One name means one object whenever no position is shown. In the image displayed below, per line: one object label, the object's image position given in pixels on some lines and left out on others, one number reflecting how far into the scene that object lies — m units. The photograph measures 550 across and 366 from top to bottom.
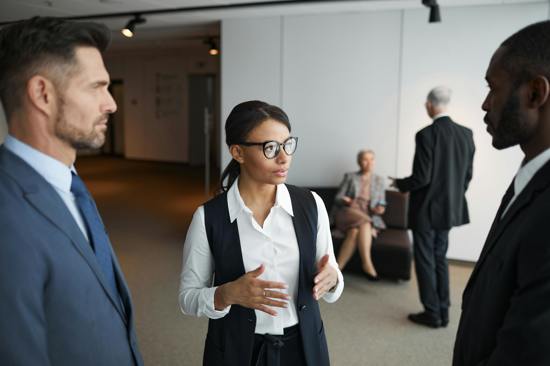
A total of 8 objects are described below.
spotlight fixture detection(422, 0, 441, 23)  4.35
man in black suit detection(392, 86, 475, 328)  3.59
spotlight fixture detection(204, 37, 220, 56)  7.76
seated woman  4.63
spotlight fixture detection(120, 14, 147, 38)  5.96
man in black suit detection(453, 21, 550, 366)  0.88
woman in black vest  1.47
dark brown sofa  4.57
